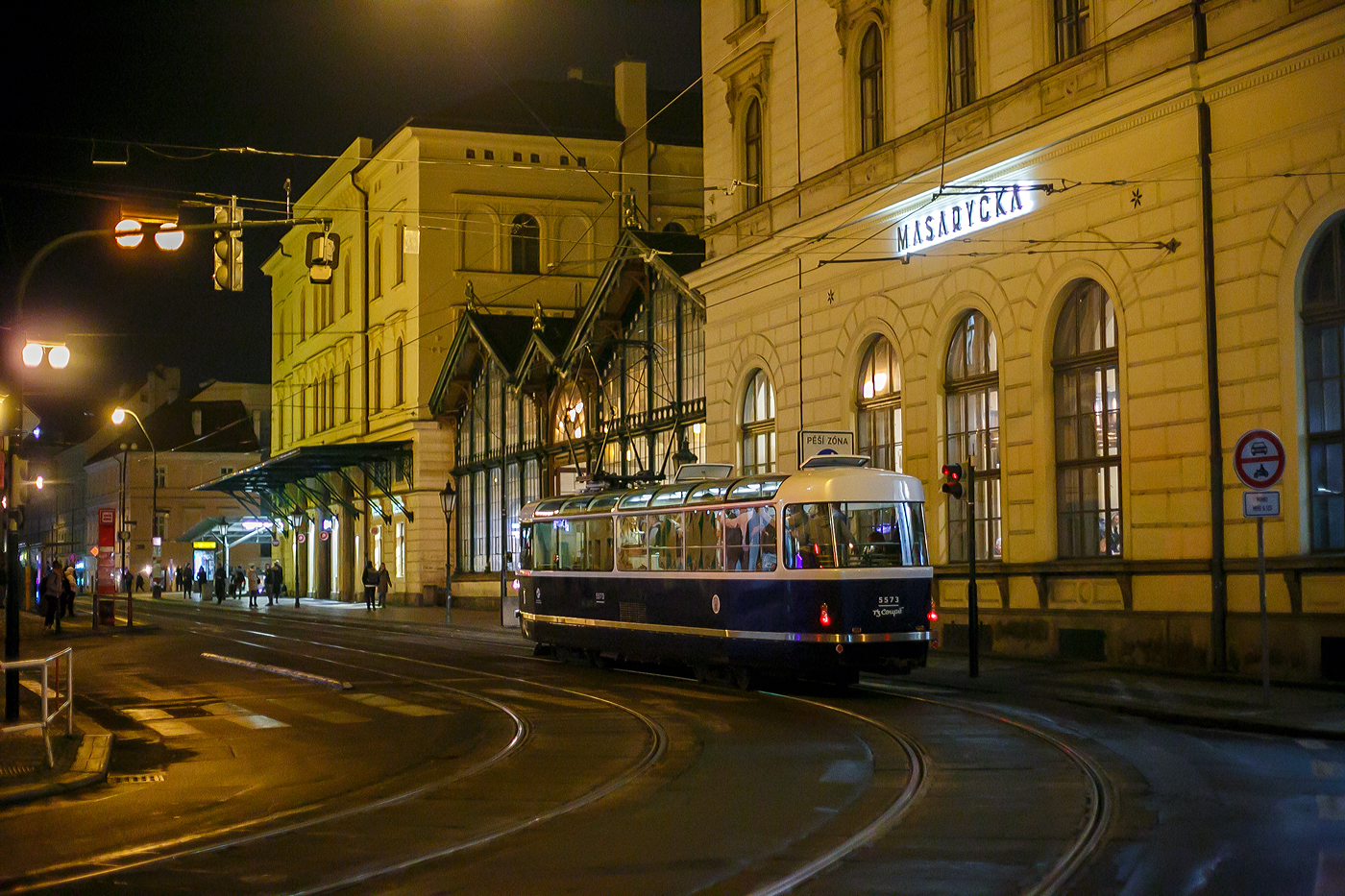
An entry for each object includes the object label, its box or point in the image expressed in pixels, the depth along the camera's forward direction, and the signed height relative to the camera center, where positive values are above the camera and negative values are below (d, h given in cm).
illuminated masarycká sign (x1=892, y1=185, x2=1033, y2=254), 2600 +576
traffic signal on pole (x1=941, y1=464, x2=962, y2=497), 2291 +92
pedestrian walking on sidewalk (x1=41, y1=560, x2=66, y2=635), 4272 -120
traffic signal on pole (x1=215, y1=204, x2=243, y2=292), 1833 +354
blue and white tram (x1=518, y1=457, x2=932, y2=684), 2025 -46
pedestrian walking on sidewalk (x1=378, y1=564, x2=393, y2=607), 5525 -136
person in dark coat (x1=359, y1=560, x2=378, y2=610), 5362 -124
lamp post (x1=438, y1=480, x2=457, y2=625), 4419 +120
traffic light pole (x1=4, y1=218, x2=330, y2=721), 1711 +65
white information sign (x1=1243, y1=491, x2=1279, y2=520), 1725 +37
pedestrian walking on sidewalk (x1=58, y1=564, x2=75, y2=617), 4666 -140
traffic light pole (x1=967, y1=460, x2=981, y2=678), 2228 -111
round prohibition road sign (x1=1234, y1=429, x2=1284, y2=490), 1702 +88
